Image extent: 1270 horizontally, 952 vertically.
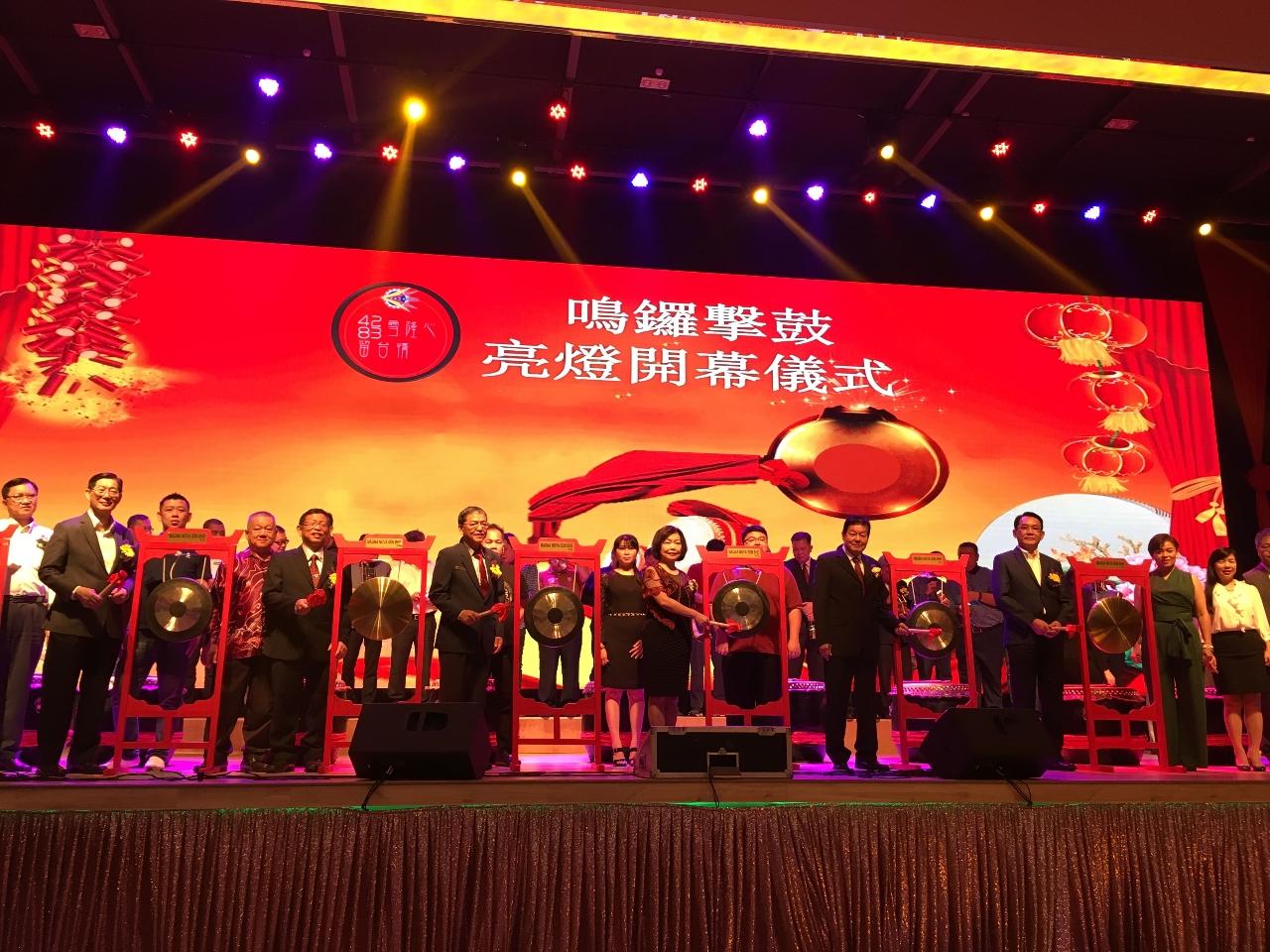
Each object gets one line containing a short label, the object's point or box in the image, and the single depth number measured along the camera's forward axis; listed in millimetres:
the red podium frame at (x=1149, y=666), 5035
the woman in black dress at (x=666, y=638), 4984
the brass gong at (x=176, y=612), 4449
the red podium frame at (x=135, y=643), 4434
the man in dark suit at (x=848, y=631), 4824
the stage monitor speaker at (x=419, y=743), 3459
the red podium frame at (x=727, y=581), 5016
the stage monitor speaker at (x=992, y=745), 3744
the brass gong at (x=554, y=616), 4773
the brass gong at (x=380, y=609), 4566
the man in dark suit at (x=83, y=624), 4309
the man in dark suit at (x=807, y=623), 6148
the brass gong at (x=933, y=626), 4906
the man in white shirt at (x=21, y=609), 4719
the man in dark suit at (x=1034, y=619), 5176
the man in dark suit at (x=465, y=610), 4812
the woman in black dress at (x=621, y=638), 4988
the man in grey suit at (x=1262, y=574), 5520
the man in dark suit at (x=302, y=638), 4523
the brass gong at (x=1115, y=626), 4980
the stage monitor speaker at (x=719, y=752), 3719
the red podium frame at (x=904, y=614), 4945
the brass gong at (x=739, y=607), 5000
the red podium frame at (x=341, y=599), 4562
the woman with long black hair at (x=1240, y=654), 5285
